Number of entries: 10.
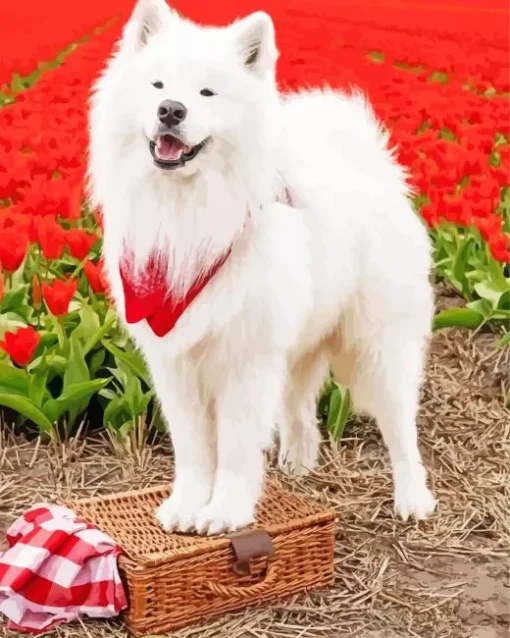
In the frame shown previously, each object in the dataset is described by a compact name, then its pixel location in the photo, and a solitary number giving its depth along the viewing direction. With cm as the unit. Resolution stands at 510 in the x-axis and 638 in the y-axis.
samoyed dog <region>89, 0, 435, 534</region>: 306
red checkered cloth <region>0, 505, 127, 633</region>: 318
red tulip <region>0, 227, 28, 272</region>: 370
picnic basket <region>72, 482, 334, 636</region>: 318
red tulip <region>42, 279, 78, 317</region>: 360
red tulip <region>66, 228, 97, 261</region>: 371
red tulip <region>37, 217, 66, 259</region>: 372
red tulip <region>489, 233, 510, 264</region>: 401
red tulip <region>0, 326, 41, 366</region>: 349
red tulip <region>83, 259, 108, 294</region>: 372
